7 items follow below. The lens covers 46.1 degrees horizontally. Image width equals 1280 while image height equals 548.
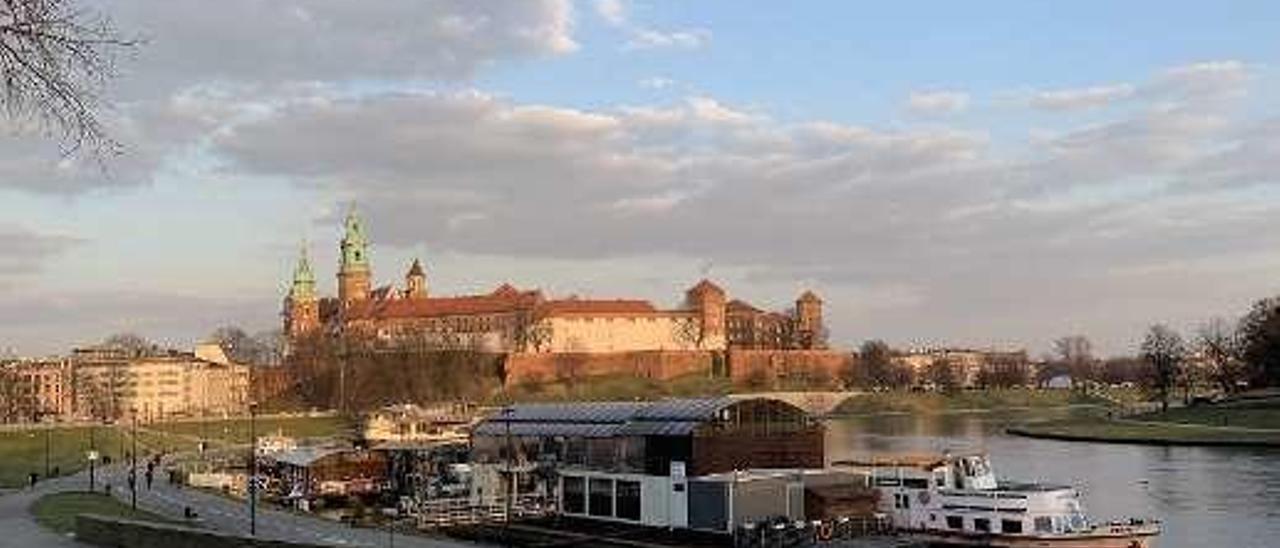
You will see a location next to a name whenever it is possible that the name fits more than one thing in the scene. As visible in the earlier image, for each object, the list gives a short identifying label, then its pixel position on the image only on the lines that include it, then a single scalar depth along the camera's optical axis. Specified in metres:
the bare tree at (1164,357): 153.00
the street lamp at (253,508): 47.41
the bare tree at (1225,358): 162.00
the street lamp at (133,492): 59.99
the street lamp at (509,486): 52.92
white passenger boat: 44.97
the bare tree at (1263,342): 140.75
